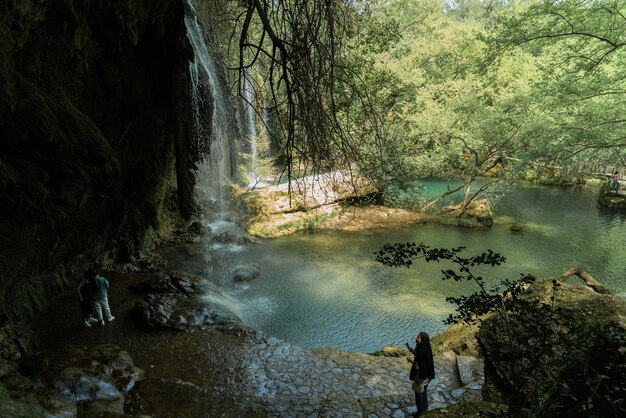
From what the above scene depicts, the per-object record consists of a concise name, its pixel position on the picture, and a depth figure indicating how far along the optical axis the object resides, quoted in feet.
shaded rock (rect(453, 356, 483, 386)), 19.74
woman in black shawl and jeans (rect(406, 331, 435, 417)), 15.58
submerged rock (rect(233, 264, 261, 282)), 37.05
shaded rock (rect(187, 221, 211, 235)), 47.98
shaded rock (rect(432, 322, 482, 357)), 23.81
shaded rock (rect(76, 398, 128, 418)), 13.42
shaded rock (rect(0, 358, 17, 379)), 14.75
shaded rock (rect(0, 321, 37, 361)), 18.86
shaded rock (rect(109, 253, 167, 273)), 33.09
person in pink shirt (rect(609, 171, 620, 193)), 68.64
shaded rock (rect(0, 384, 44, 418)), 10.67
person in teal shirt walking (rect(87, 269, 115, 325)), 23.02
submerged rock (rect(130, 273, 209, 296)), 28.63
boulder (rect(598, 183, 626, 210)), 67.46
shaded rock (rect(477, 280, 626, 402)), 13.57
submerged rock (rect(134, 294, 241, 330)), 23.72
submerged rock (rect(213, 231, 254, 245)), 46.82
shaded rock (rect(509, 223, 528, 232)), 55.47
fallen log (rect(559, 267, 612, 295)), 23.43
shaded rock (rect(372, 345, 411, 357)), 24.56
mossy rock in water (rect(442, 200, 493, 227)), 57.41
